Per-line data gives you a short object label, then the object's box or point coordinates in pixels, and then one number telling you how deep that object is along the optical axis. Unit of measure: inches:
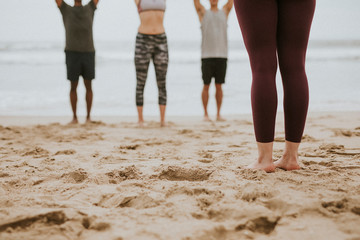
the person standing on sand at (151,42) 162.7
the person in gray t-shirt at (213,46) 189.6
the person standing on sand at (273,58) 68.9
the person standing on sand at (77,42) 173.8
